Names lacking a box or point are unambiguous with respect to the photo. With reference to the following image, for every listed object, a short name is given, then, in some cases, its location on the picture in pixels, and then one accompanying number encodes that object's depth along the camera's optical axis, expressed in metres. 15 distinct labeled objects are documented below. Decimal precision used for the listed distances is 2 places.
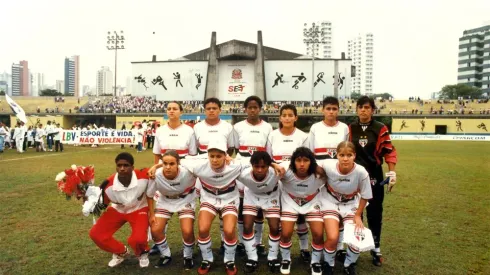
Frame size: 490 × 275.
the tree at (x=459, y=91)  87.56
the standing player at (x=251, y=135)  5.71
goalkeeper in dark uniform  5.52
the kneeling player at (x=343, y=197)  4.90
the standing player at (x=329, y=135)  5.57
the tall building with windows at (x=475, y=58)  103.38
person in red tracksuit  5.12
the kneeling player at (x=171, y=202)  5.12
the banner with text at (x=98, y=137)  24.75
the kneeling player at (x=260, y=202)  5.00
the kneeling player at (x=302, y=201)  4.93
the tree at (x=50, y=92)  90.78
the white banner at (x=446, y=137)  40.25
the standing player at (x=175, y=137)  6.12
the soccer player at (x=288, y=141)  5.42
